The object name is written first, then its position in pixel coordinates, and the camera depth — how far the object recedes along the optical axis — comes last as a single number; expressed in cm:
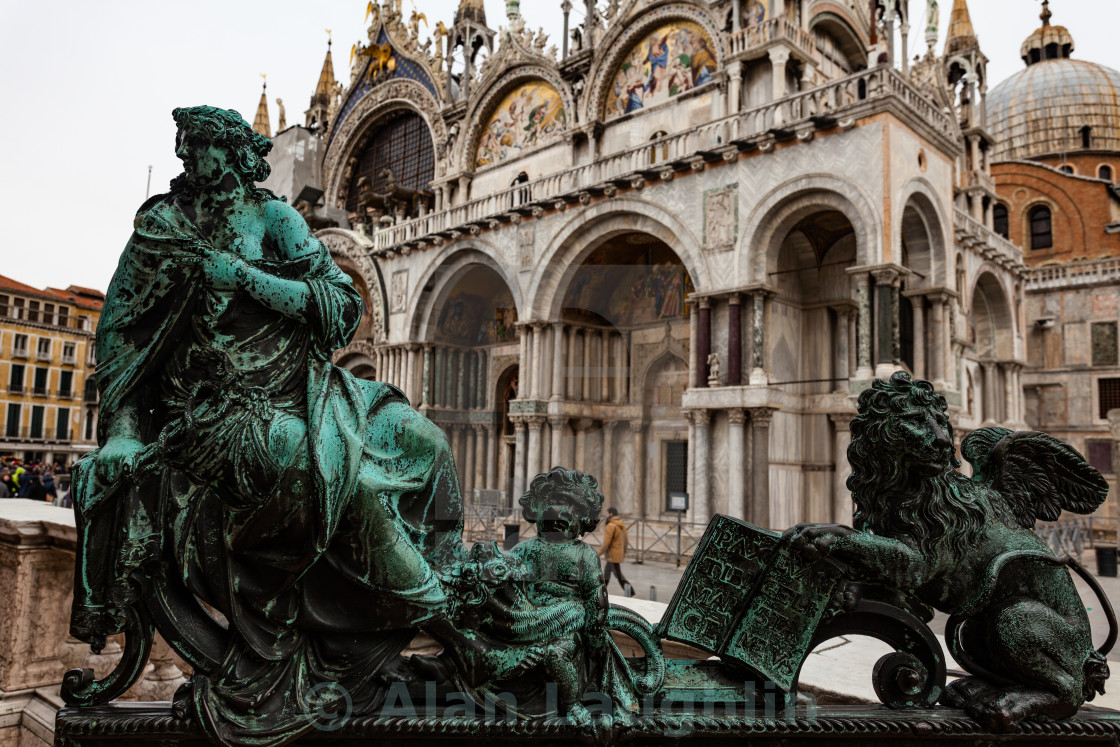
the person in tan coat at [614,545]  926
